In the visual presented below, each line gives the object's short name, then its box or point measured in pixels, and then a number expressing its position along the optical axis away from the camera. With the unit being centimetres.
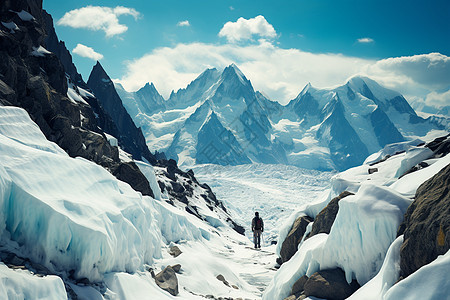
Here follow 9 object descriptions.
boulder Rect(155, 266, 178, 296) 1326
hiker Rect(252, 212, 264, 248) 2788
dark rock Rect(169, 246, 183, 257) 1904
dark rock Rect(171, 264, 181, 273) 1648
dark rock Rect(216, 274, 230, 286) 1862
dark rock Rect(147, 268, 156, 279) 1387
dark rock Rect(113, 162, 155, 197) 2604
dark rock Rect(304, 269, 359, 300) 1072
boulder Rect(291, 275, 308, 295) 1241
